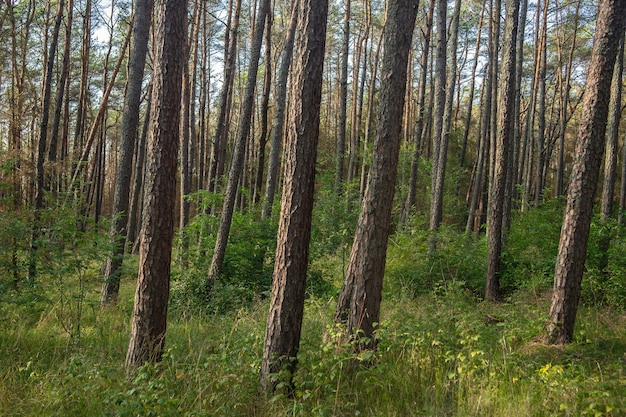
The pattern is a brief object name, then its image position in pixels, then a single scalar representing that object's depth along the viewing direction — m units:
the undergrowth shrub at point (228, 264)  8.48
